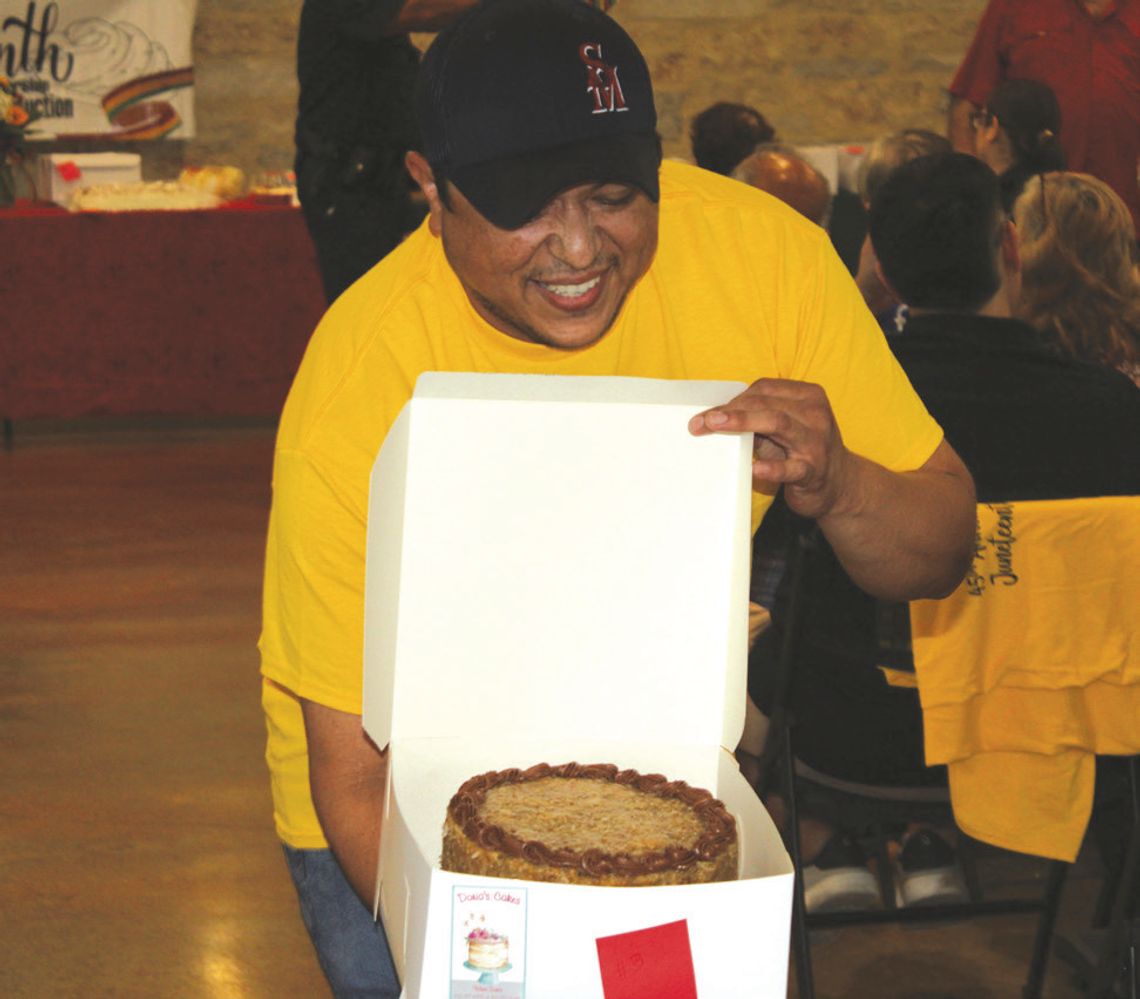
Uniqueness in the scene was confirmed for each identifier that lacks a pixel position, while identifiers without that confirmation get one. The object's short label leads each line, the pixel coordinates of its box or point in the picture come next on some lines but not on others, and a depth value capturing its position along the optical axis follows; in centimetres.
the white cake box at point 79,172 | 647
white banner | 702
